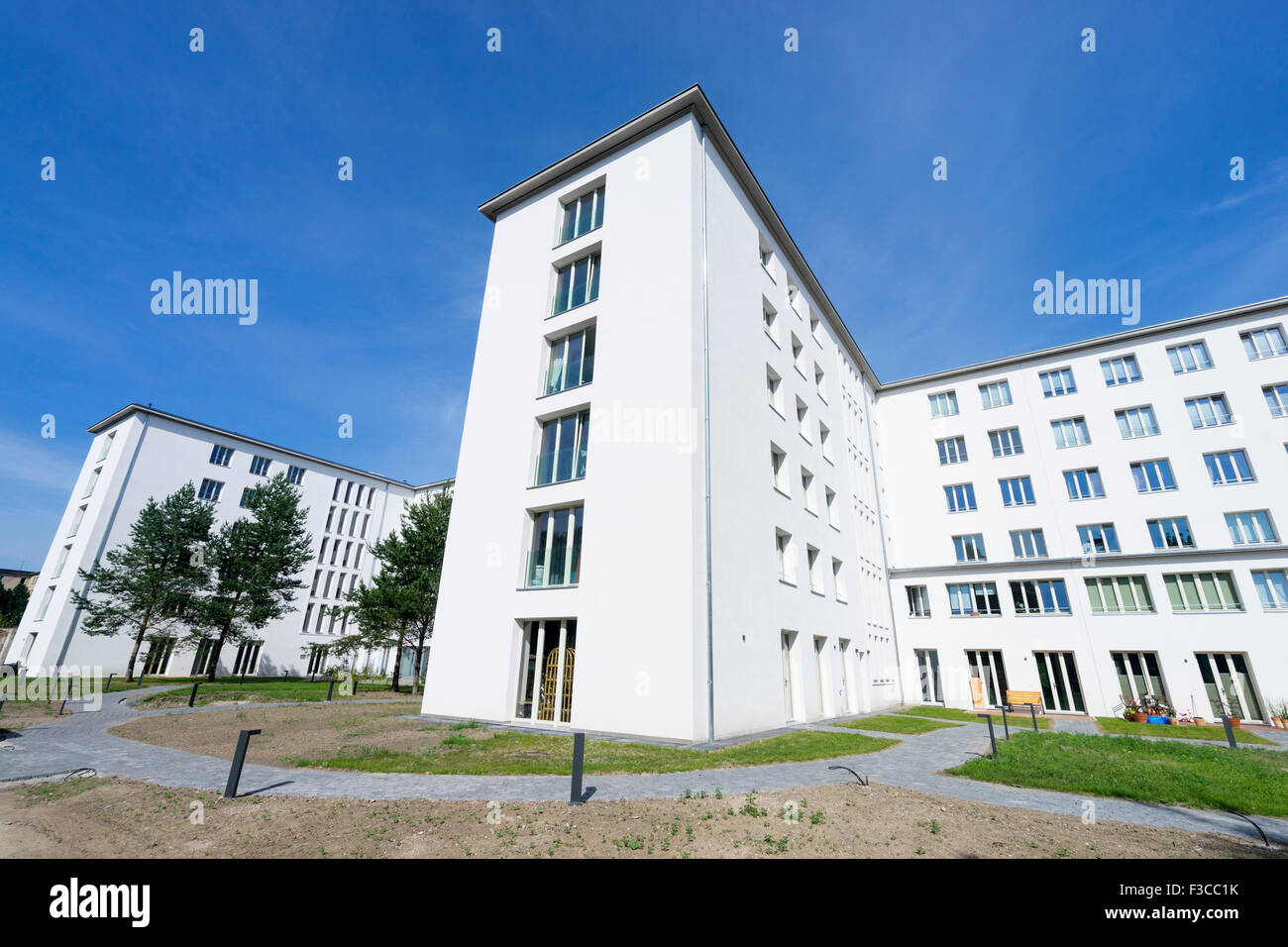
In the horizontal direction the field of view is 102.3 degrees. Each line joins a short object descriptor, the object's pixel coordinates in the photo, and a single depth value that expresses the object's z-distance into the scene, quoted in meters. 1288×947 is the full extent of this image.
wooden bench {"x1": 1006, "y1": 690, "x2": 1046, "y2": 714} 27.09
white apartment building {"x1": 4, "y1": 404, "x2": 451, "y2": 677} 37.31
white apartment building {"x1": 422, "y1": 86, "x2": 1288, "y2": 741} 14.85
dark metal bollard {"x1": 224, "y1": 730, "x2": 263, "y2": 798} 7.18
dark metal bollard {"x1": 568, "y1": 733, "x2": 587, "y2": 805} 7.02
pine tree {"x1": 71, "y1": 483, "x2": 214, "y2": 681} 35.25
